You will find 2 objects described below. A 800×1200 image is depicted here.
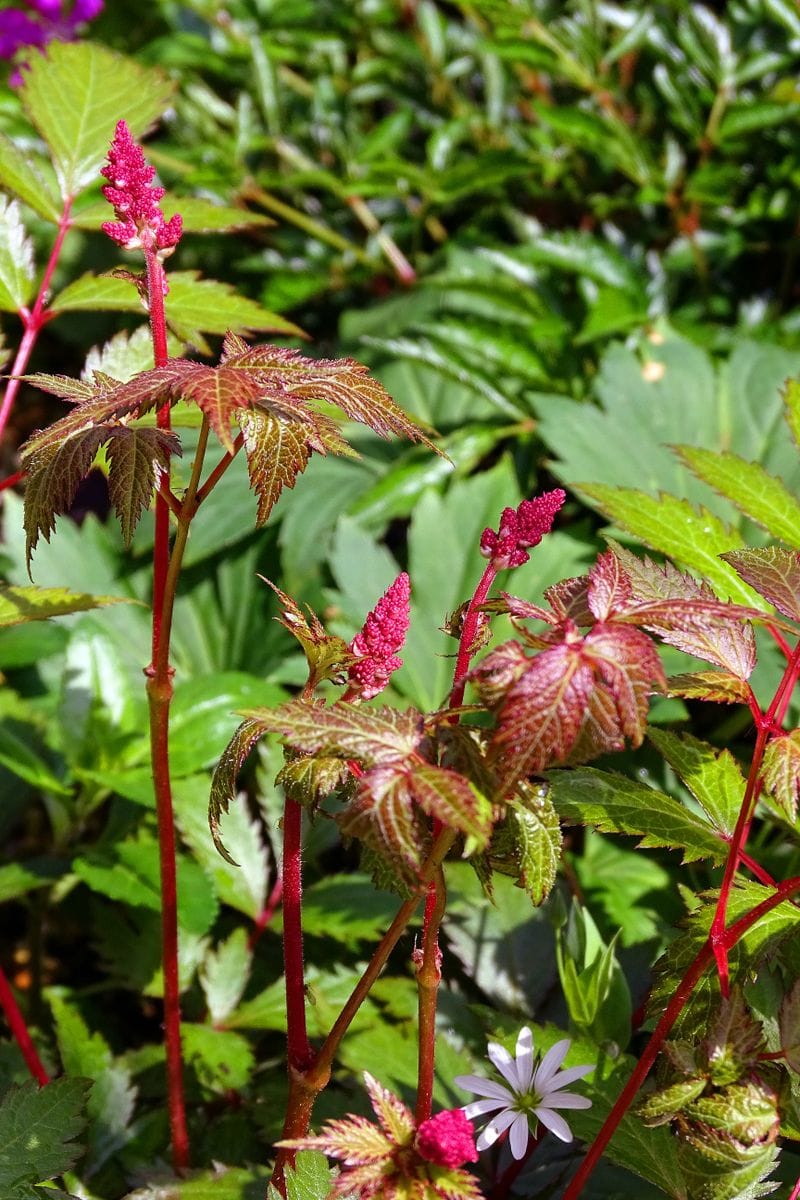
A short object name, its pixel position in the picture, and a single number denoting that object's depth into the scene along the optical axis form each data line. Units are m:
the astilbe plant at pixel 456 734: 0.68
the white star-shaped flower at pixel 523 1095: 0.75
